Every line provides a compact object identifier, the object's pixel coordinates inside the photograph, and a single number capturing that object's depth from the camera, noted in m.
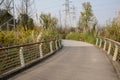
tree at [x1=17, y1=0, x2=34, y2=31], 31.55
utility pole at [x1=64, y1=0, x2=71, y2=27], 64.93
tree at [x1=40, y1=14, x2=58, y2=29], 32.19
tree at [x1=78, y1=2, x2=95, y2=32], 50.62
